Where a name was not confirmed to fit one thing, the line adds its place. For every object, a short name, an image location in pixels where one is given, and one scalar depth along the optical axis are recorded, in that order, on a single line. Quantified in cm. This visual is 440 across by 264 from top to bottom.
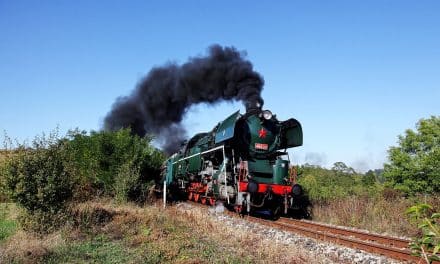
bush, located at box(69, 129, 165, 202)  1877
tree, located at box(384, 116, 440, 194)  3052
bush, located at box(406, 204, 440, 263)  282
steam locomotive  1451
